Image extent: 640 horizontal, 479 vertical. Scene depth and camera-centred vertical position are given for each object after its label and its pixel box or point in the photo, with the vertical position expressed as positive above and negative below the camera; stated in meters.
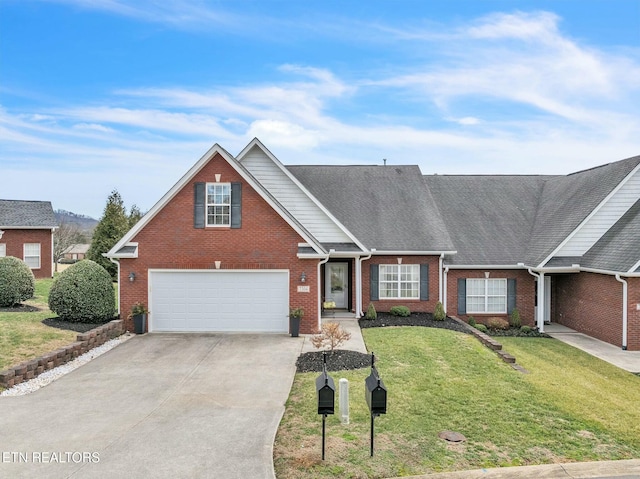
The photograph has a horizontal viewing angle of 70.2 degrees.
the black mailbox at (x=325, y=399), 6.38 -2.24
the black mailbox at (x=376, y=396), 6.30 -2.18
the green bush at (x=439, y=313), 17.89 -2.93
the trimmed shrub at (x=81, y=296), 15.01 -1.88
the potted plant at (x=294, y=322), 15.04 -2.74
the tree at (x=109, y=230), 30.67 +0.63
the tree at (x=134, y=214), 37.91 +2.20
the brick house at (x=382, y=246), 15.46 -0.29
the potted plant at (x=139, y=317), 15.24 -2.61
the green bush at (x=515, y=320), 18.80 -3.35
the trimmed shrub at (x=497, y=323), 18.50 -3.46
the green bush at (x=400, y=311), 18.38 -2.92
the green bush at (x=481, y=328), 18.12 -3.54
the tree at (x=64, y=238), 50.03 +0.15
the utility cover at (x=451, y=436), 7.19 -3.16
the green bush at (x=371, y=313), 18.01 -2.95
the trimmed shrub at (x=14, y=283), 18.50 -1.79
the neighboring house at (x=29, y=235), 30.39 +0.30
